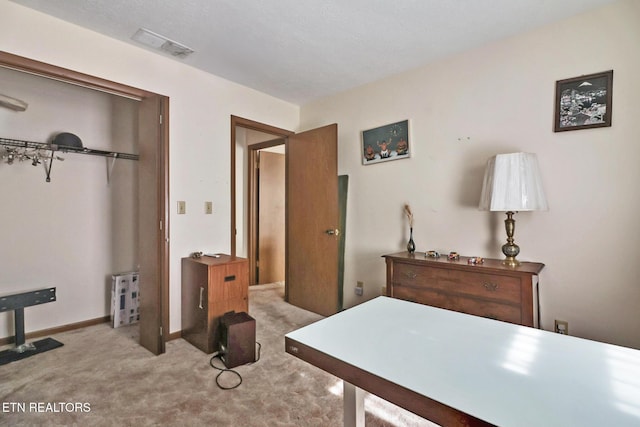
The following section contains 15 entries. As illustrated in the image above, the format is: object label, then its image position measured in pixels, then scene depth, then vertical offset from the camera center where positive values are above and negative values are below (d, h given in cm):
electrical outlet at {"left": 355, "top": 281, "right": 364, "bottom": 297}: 317 -83
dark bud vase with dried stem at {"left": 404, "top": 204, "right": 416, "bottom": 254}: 263 -19
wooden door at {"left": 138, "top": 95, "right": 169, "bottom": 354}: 242 -14
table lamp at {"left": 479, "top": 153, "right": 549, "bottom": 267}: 193 +18
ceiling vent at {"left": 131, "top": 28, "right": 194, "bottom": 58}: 223 +134
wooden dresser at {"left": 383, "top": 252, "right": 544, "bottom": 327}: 188 -52
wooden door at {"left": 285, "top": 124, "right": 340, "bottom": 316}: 314 -10
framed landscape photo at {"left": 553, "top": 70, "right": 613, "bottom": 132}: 191 +73
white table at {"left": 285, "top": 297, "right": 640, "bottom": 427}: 66 -44
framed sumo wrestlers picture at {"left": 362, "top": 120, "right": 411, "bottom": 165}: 286 +69
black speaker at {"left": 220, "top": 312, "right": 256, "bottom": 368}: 219 -97
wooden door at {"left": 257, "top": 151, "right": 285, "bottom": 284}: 446 -7
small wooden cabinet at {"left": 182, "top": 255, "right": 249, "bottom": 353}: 238 -69
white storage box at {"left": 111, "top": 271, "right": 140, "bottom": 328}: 298 -90
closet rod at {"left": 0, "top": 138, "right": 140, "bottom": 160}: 254 +59
